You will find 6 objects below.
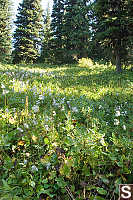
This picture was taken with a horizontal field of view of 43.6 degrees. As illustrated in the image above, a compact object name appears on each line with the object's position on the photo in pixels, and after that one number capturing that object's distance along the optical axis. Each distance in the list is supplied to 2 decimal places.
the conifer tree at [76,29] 22.56
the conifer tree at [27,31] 25.55
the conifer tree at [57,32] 25.61
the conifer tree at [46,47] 27.02
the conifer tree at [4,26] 27.58
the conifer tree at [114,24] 9.98
